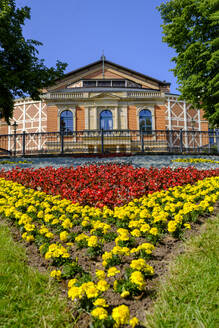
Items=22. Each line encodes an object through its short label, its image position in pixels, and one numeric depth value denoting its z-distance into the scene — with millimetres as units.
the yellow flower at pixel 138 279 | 1899
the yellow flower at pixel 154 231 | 2818
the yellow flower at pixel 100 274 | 2059
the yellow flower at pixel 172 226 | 2905
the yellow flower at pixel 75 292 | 1771
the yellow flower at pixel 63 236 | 2926
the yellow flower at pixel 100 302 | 1687
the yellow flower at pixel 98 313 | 1596
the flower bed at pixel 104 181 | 5000
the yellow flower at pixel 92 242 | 2641
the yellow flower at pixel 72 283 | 1981
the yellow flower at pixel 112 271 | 2068
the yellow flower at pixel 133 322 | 1573
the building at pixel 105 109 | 25078
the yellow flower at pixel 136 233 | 2844
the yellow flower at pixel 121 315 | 1566
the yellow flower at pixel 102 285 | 1826
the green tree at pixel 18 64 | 12109
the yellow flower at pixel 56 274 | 2186
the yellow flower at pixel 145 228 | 2916
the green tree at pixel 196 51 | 13539
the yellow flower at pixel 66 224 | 3271
